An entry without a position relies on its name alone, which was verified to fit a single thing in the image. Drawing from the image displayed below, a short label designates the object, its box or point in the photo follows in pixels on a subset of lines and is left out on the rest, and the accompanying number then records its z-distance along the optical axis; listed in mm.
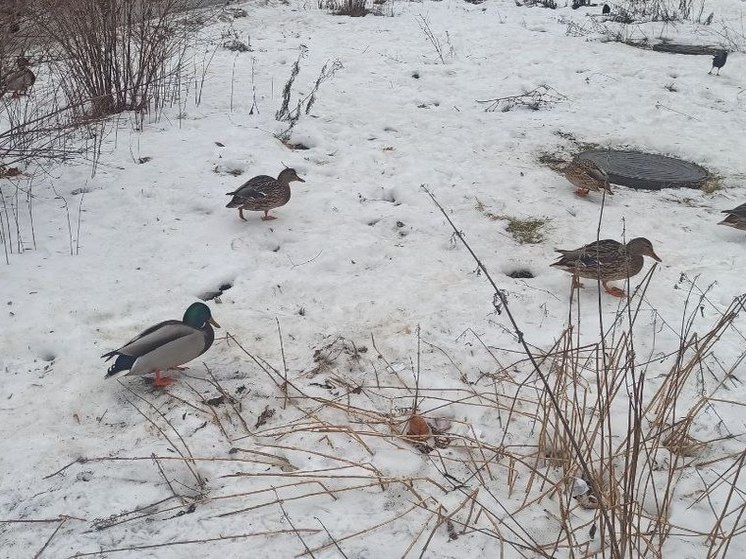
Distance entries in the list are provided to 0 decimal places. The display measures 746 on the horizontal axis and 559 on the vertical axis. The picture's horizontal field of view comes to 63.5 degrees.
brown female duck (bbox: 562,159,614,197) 5258
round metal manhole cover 5609
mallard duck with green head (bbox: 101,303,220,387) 3074
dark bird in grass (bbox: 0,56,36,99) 4820
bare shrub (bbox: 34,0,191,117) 5895
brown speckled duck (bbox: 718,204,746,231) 4648
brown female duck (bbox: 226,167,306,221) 4832
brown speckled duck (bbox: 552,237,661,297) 4039
